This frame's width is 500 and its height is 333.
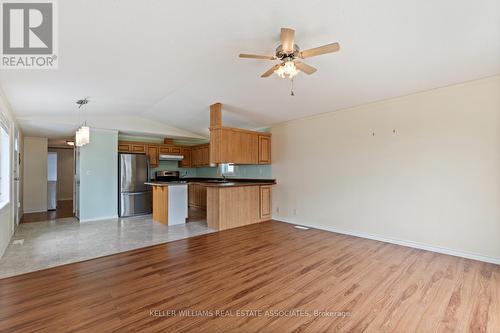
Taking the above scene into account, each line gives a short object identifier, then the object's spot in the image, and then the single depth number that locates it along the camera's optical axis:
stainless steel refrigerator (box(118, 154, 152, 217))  5.92
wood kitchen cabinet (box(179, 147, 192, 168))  7.95
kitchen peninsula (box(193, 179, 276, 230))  4.82
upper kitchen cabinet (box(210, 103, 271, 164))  4.79
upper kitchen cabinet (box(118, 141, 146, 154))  6.37
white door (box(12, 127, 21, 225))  4.40
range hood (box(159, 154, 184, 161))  7.19
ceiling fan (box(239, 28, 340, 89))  2.09
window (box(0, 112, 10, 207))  3.57
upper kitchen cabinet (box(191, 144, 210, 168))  7.41
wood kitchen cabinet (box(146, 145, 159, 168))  6.91
